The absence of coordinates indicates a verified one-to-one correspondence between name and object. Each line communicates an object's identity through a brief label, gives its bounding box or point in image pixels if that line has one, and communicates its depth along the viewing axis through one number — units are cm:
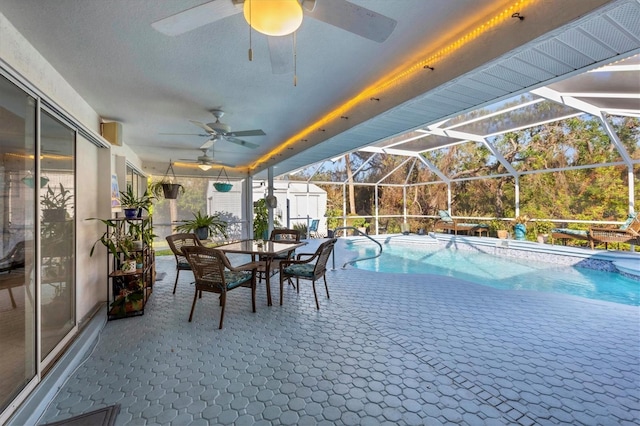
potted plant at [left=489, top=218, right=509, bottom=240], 902
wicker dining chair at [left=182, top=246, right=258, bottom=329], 318
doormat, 174
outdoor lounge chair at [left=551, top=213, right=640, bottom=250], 629
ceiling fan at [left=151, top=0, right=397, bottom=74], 142
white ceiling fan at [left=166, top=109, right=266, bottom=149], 370
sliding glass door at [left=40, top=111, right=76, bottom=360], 234
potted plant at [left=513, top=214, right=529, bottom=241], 834
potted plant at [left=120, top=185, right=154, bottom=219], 407
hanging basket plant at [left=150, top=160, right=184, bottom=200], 573
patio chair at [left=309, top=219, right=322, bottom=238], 1115
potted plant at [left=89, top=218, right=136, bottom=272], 341
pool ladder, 621
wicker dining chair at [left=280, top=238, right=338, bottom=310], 372
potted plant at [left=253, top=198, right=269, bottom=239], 981
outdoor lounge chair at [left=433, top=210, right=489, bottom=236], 990
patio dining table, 377
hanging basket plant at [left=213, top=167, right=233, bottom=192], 554
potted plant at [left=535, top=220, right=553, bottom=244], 812
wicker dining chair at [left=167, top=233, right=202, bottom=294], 431
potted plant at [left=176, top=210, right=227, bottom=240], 538
